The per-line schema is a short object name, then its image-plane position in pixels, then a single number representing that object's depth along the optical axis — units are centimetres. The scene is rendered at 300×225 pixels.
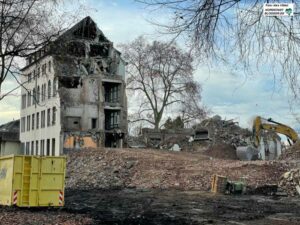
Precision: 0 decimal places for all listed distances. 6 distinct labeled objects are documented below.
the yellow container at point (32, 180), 1878
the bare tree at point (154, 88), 7207
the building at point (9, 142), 8050
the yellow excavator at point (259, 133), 4147
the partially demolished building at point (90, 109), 6144
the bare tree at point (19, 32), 1434
